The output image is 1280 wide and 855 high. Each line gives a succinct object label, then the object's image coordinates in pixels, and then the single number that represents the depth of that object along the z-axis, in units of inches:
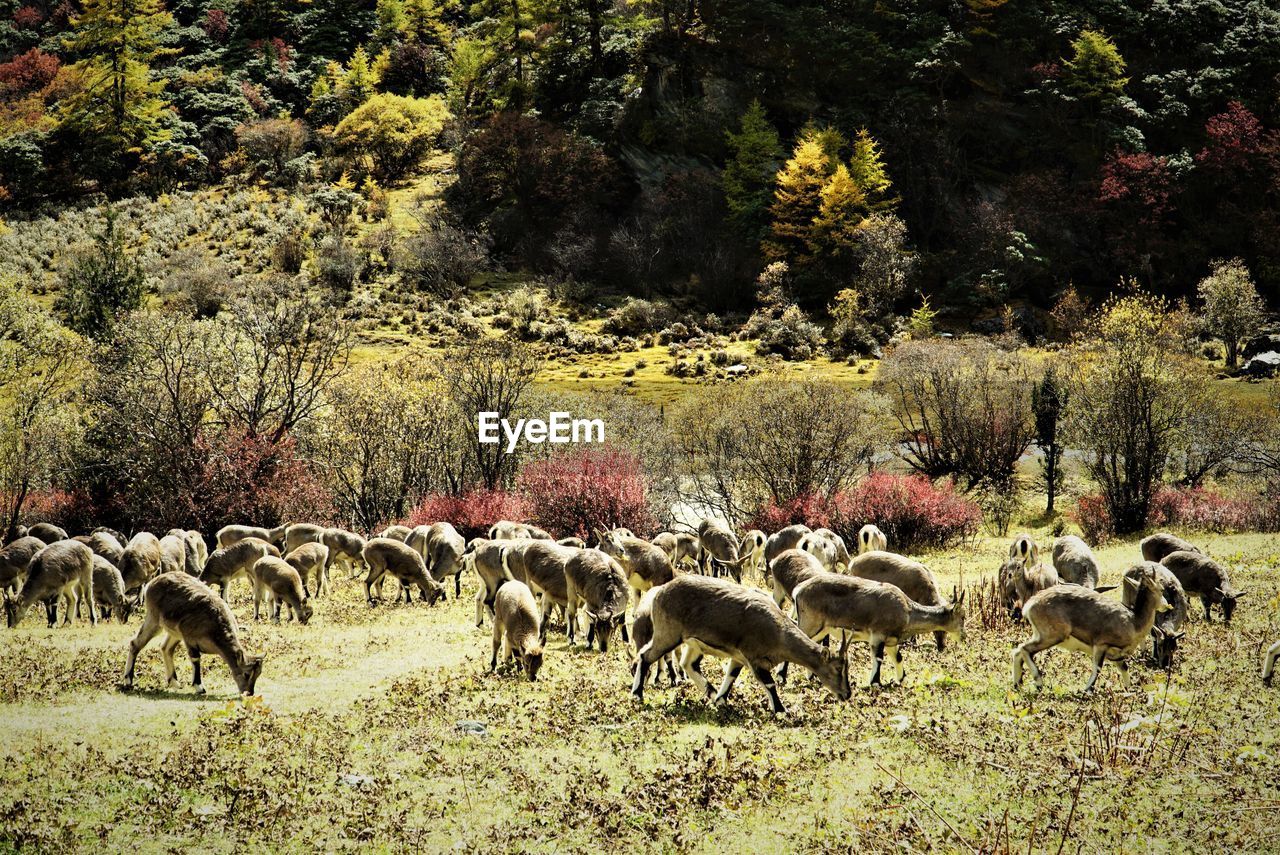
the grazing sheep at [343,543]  937.5
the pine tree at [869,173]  2775.6
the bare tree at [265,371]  1203.2
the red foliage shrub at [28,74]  4392.2
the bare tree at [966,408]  1658.5
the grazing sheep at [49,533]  938.7
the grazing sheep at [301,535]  922.1
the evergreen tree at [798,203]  2770.7
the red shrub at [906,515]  1253.1
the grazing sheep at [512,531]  874.4
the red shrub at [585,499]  1187.9
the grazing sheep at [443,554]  916.6
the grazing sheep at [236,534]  943.7
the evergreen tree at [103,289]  2069.4
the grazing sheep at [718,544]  932.6
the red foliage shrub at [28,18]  5088.6
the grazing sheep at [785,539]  887.0
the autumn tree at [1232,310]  2176.4
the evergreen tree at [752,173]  2940.5
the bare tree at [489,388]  1443.2
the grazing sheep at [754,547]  909.2
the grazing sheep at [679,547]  885.2
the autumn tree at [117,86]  3831.2
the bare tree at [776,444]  1341.0
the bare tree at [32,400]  1248.2
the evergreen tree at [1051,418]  1561.3
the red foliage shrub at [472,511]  1226.2
